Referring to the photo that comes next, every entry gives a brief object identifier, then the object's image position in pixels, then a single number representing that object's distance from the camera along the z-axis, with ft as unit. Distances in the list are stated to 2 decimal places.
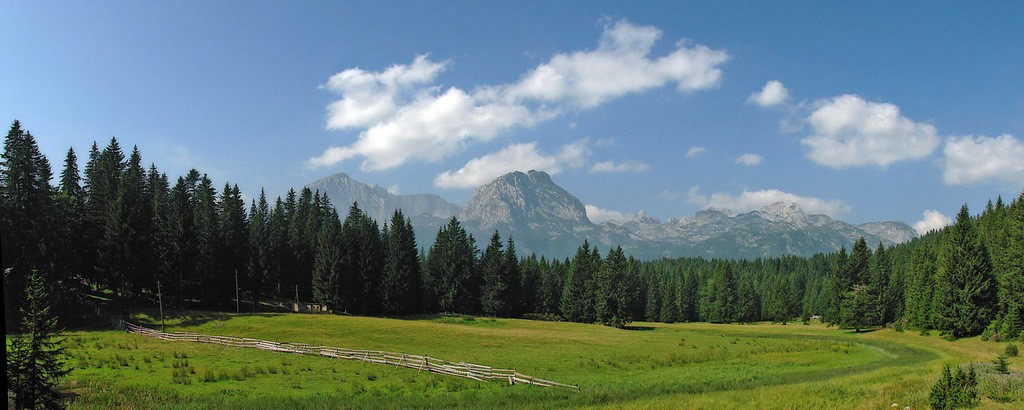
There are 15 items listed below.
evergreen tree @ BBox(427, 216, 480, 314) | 392.68
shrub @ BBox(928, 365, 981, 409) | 73.05
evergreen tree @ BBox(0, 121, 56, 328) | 200.13
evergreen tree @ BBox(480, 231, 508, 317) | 391.45
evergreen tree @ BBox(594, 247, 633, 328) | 372.99
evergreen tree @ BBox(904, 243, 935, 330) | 284.61
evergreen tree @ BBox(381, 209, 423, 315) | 359.87
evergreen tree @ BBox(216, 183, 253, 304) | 301.63
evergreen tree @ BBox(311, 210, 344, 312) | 327.47
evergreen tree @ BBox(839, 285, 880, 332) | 335.67
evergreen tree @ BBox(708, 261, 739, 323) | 474.90
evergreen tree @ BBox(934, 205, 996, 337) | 240.10
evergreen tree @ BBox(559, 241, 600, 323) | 396.57
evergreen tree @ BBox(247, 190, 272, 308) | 321.73
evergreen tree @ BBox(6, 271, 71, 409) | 64.32
